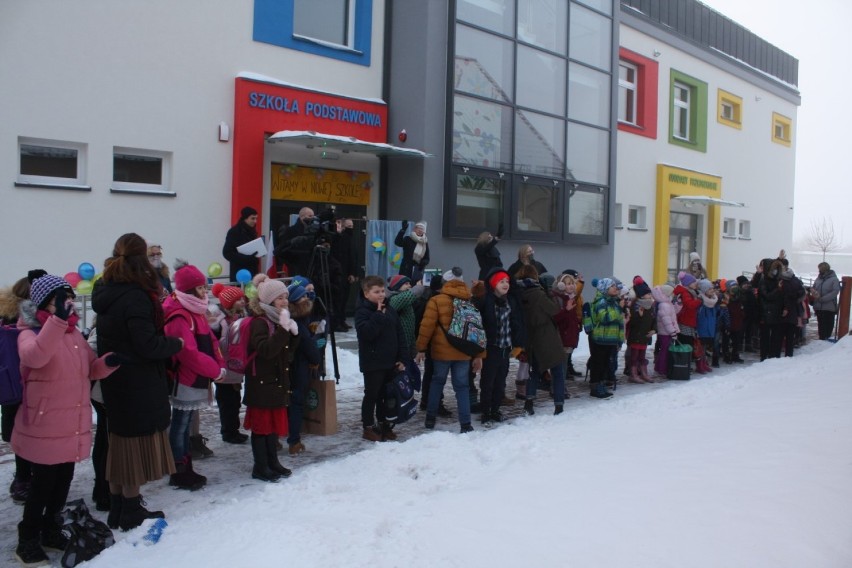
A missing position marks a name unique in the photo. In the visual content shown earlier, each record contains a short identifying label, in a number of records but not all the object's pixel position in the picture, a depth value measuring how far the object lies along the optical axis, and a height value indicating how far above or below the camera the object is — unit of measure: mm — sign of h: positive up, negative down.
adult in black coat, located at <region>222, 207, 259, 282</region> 10516 +288
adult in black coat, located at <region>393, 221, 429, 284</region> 11750 +184
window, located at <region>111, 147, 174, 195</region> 10977 +1230
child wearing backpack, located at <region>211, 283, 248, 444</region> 6555 -1078
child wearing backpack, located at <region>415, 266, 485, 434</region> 7301 -745
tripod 8180 -160
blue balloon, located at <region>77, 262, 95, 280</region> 9266 -210
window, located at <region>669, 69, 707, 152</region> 22250 +4600
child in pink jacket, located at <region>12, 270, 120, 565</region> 4277 -870
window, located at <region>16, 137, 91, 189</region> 10125 +1204
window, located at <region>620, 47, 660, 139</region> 20250 +4624
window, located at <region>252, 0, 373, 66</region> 12344 +3964
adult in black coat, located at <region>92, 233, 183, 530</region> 4523 -710
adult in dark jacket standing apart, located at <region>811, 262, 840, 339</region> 16000 -481
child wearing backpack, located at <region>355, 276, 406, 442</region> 6809 -771
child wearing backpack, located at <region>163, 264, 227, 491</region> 5082 -696
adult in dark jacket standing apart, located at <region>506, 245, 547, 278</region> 9877 +126
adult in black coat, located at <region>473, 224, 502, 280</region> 10758 +162
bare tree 57388 +2525
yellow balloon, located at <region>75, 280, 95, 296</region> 8984 -402
